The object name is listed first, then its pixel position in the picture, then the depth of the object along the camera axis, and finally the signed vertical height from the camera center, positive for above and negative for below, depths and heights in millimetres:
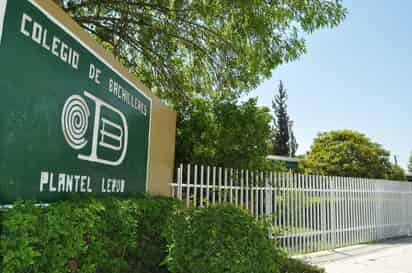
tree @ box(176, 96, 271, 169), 7199 +1047
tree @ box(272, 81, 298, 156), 37531 +6593
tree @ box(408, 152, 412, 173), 49000 +3502
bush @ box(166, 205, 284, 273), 3336 -614
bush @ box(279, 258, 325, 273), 4902 -1205
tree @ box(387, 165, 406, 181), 18328 +837
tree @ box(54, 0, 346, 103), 6625 +3310
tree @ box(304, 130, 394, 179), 17625 +1625
